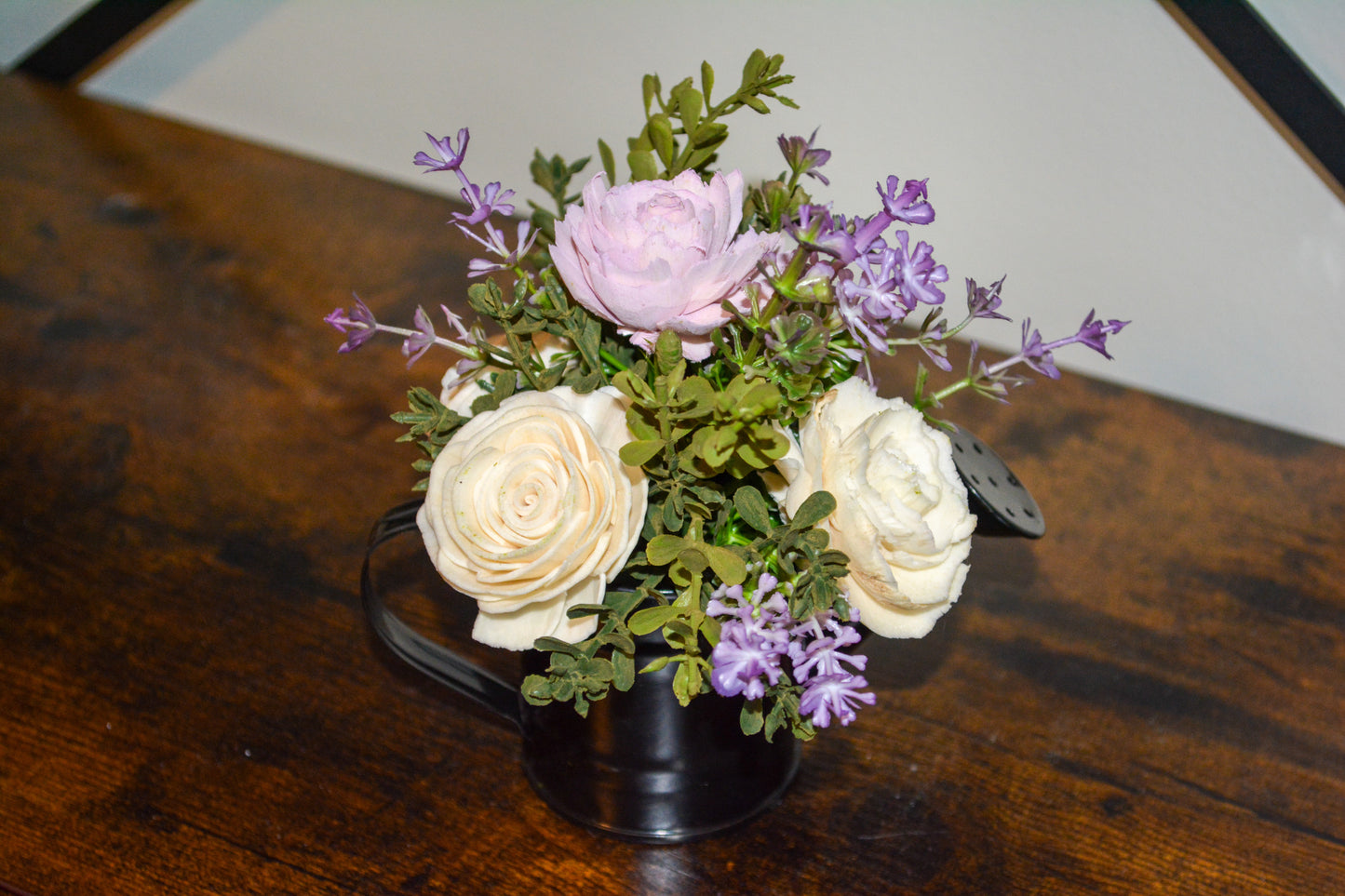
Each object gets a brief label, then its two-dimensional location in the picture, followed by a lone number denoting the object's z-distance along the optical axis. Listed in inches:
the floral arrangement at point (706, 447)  19.2
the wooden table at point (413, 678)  27.0
